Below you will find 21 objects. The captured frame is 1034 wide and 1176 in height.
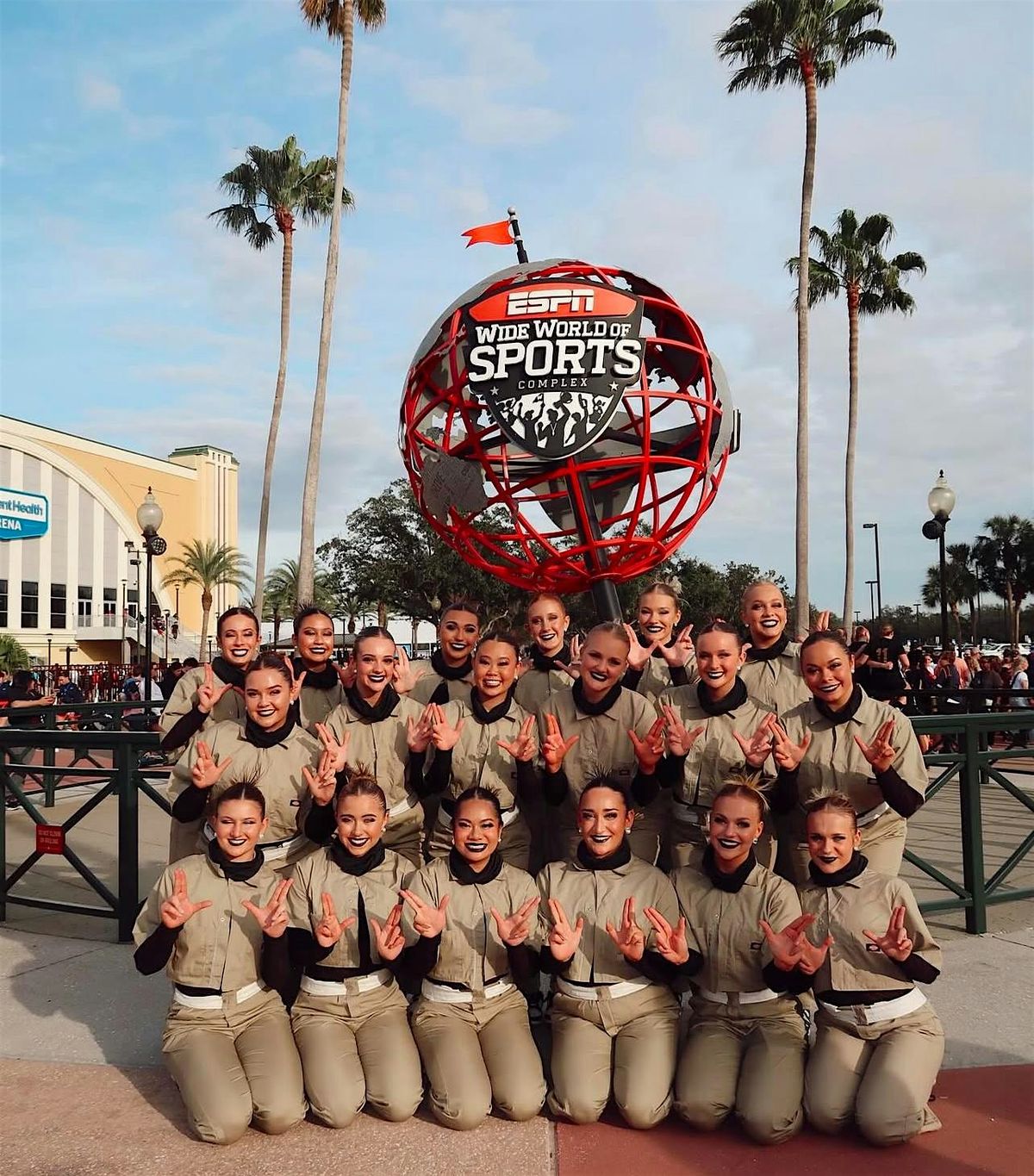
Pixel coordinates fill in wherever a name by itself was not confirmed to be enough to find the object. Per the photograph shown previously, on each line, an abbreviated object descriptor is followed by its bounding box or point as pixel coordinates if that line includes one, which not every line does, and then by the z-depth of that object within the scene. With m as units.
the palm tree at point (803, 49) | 19.44
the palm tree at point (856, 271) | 25.30
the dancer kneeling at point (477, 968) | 3.46
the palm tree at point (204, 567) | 56.81
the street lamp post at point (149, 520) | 14.49
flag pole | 7.79
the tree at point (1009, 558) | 64.69
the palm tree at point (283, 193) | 24.64
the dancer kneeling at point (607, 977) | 3.42
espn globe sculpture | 6.14
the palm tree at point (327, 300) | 18.42
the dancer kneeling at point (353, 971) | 3.48
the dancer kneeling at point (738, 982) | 3.32
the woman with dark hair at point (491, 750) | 4.20
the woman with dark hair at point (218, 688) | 4.74
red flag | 7.93
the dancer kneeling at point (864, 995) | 3.23
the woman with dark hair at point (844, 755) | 4.05
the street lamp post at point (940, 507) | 14.72
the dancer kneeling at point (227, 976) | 3.39
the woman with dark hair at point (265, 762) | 4.18
